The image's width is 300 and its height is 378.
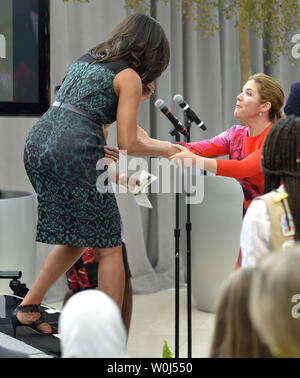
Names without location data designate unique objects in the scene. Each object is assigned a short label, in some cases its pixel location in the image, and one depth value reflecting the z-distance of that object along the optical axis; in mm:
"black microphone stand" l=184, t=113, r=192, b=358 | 5281
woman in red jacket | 4918
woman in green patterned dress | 4344
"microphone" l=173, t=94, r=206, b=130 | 5293
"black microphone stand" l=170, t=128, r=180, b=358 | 5121
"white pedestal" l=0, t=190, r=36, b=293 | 6352
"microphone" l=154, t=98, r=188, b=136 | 5086
